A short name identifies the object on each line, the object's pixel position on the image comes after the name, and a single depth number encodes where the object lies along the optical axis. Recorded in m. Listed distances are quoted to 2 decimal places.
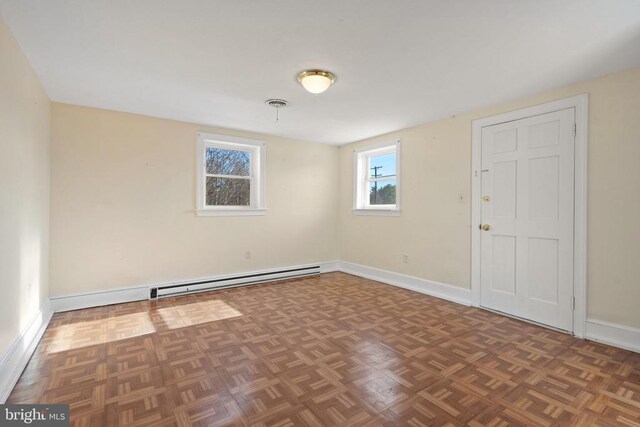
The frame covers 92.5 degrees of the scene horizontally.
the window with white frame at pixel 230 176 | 4.34
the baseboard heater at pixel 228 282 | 3.98
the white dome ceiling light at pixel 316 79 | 2.62
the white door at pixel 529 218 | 2.91
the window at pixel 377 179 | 4.76
